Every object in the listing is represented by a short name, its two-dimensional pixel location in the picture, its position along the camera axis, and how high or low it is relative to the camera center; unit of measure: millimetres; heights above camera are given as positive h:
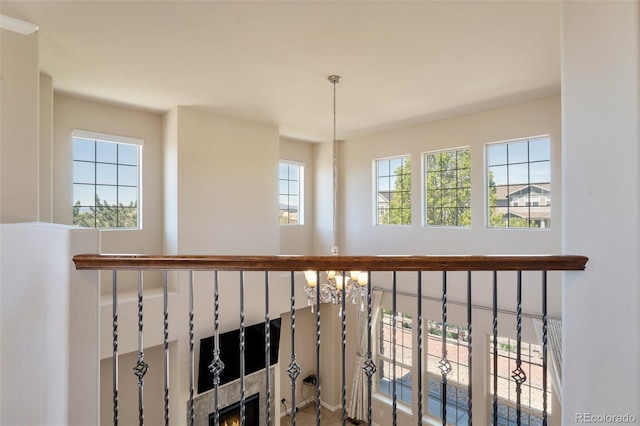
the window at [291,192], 7055 +466
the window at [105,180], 4504 +469
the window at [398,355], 6137 -2615
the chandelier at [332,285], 3436 -740
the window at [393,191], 6117 +448
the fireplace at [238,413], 5020 -3089
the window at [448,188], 5344 +445
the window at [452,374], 5492 -2628
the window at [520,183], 4582 +448
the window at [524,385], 4734 -2446
